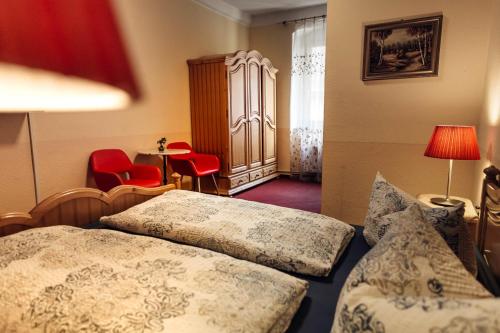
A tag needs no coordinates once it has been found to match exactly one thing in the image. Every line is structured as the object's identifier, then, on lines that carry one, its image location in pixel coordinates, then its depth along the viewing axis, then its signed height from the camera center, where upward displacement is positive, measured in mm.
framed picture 2391 +526
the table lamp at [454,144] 1942 -173
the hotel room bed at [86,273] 880 -498
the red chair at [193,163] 3713 -563
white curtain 4965 +311
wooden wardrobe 4070 +82
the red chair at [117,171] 2955 -521
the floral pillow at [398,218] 1118 -397
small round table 3307 -369
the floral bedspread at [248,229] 1212 -495
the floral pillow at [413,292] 539 -348
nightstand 1846 -589
